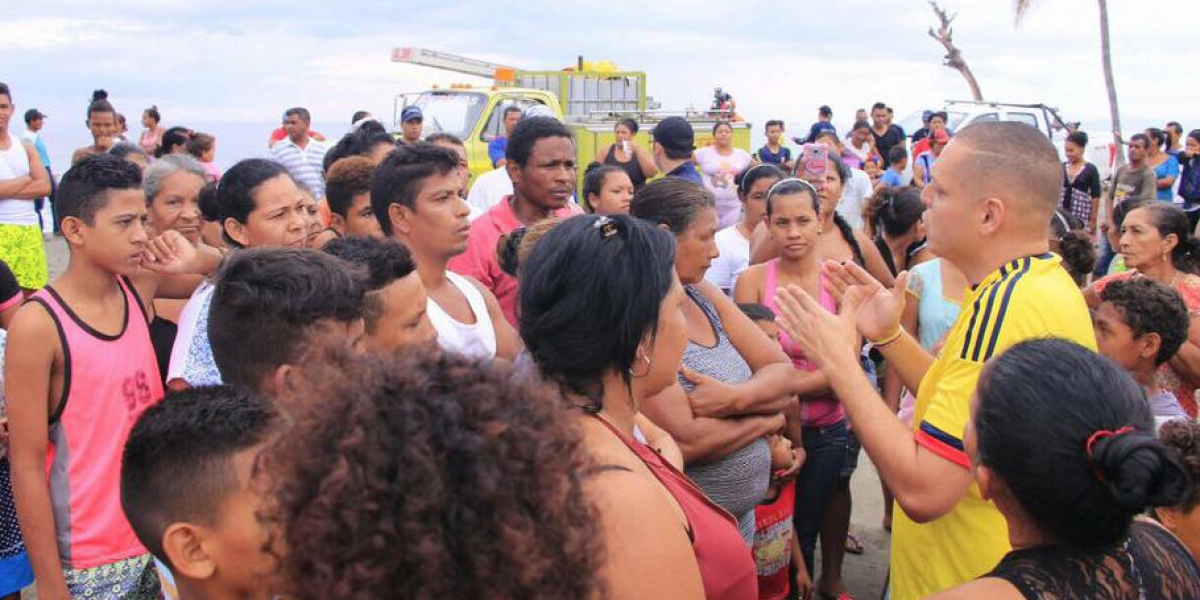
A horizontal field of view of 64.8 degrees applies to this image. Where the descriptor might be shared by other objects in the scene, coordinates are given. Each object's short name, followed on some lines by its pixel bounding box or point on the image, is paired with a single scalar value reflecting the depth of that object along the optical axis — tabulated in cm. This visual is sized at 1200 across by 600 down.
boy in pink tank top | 255
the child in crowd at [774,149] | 1441
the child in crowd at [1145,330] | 370
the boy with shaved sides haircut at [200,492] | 170
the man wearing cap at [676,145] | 707
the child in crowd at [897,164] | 1189
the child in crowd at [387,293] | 273
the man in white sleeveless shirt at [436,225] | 338
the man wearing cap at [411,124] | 1085
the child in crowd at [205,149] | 870
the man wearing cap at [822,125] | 1562
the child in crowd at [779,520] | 363
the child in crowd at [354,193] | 414
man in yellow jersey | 225
